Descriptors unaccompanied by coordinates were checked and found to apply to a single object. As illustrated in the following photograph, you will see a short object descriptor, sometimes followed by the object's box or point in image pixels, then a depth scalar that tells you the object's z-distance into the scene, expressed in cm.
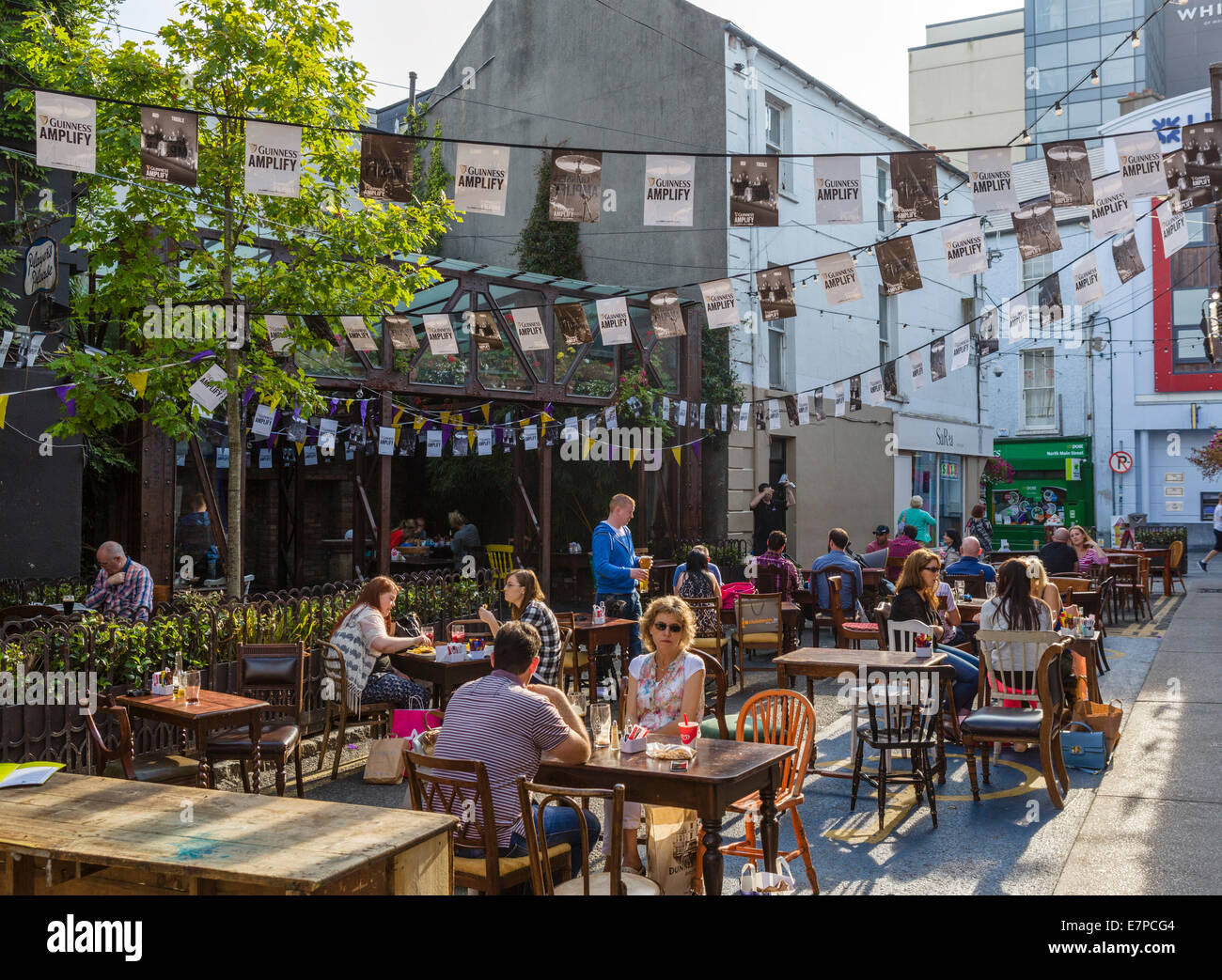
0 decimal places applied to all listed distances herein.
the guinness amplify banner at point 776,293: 1126
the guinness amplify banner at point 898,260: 1032
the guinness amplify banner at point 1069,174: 864
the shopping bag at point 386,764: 734
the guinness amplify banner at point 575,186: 820
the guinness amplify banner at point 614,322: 1274
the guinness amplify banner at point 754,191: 873
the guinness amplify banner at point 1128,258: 1059
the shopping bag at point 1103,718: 784
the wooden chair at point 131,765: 594
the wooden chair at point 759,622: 1095
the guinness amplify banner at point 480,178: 793
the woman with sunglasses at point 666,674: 577
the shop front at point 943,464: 2562
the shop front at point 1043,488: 3378
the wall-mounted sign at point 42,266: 1156
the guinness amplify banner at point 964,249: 1003
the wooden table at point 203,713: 638
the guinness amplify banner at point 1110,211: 927
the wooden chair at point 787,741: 509
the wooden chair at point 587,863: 387
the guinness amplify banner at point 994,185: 859
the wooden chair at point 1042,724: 668
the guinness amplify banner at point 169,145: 758
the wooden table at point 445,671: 782
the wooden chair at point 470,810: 416
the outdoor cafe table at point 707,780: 442
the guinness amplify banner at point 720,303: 1124
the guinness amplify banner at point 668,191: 828
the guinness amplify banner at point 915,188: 866
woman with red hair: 786
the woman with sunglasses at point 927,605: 823
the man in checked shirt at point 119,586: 902
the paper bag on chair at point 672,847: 470
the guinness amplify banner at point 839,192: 849
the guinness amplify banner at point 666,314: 1220
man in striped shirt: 447
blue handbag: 755
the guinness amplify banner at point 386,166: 794
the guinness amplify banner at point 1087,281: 1052
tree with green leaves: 910
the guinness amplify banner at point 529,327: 1202
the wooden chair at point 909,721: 652
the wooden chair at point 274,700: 670
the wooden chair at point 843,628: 948
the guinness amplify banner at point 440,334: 1242
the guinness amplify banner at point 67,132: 686
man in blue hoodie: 1019
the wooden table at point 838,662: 730
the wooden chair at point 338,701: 770
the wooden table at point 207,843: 313
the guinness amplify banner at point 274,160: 764
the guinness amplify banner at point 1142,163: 850
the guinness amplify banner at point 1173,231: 959
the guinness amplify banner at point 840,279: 1060
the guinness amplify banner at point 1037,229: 950
